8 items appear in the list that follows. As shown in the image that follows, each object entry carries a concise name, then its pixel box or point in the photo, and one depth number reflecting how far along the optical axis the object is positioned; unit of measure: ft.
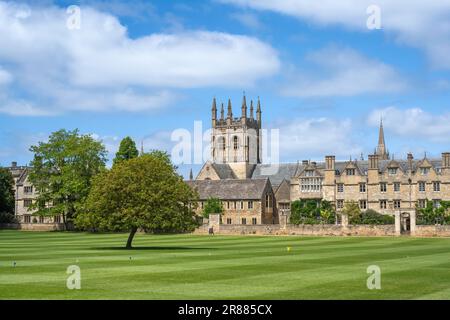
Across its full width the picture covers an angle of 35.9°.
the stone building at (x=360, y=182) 286.46
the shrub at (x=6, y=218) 346.74
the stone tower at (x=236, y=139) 427.33
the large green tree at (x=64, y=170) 296.71
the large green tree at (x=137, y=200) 148.77
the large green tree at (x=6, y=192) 355.56
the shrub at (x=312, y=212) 286.25
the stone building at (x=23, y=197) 377.69
